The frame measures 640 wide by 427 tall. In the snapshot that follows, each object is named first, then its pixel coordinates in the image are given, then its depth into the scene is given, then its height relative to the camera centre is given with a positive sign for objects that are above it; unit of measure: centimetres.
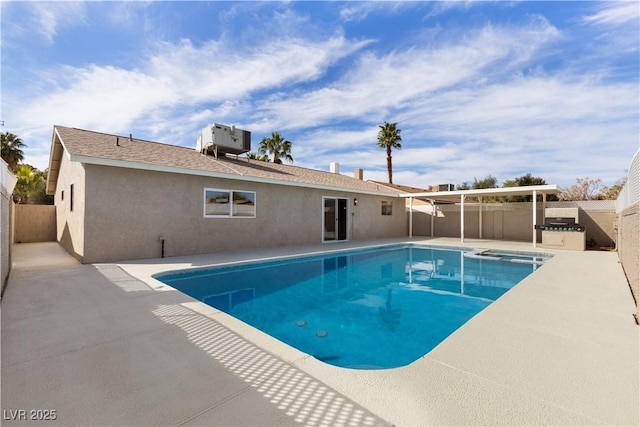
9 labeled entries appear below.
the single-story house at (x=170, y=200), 814 +60
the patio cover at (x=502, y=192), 1235 +124
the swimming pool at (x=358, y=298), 396 -174
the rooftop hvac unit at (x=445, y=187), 1762 +192
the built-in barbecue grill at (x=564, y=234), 1204 -75
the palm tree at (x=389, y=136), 2889 +830
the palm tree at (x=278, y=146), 2878 +722
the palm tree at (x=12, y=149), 2412 +586
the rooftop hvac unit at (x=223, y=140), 1258 +353
